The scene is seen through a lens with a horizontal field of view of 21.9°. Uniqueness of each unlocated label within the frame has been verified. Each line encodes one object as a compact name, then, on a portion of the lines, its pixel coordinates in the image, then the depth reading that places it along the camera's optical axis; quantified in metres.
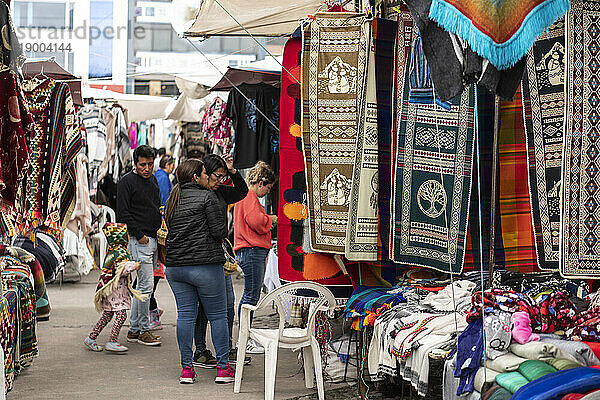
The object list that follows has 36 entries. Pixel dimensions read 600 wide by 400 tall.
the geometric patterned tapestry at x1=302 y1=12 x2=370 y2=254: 10.07
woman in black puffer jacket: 11.06
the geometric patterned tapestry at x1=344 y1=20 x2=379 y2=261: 10.07
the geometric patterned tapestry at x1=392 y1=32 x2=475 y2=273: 9.49
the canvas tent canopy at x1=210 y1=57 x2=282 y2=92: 15.31
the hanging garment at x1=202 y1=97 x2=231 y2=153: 18.81
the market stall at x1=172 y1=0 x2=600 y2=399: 7.40
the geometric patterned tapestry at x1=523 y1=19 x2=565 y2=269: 8.70
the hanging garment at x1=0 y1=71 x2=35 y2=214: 7.74
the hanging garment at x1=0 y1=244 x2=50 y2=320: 11.67
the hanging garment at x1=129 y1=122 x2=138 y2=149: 26.97
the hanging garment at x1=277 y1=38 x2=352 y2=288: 10.61
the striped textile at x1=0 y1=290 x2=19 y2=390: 9.36
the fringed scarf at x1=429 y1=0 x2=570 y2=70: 6.27
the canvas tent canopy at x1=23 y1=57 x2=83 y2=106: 15.58
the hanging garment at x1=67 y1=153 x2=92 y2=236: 15.75
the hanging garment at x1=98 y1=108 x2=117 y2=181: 22.82
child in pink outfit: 13.15
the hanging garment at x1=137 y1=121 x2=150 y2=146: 30.17
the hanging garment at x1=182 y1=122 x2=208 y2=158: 25.73
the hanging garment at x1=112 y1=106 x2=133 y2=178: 23.46
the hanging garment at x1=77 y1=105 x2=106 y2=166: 21.83
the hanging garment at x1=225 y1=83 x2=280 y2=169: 16.12
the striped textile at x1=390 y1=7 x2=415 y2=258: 9.72
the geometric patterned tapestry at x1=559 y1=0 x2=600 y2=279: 8.44
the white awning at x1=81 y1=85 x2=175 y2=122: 23.91
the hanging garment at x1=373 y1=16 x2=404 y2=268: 9.83
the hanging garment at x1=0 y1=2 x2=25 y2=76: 7.29
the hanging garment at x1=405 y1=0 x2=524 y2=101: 6.47
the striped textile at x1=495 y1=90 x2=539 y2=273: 9.32
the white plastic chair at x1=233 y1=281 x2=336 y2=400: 10.14
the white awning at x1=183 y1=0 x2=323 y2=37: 13.07
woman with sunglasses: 11.76
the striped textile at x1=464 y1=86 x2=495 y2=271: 9.62
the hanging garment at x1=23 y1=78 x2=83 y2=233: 11.72
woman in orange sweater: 13.03
